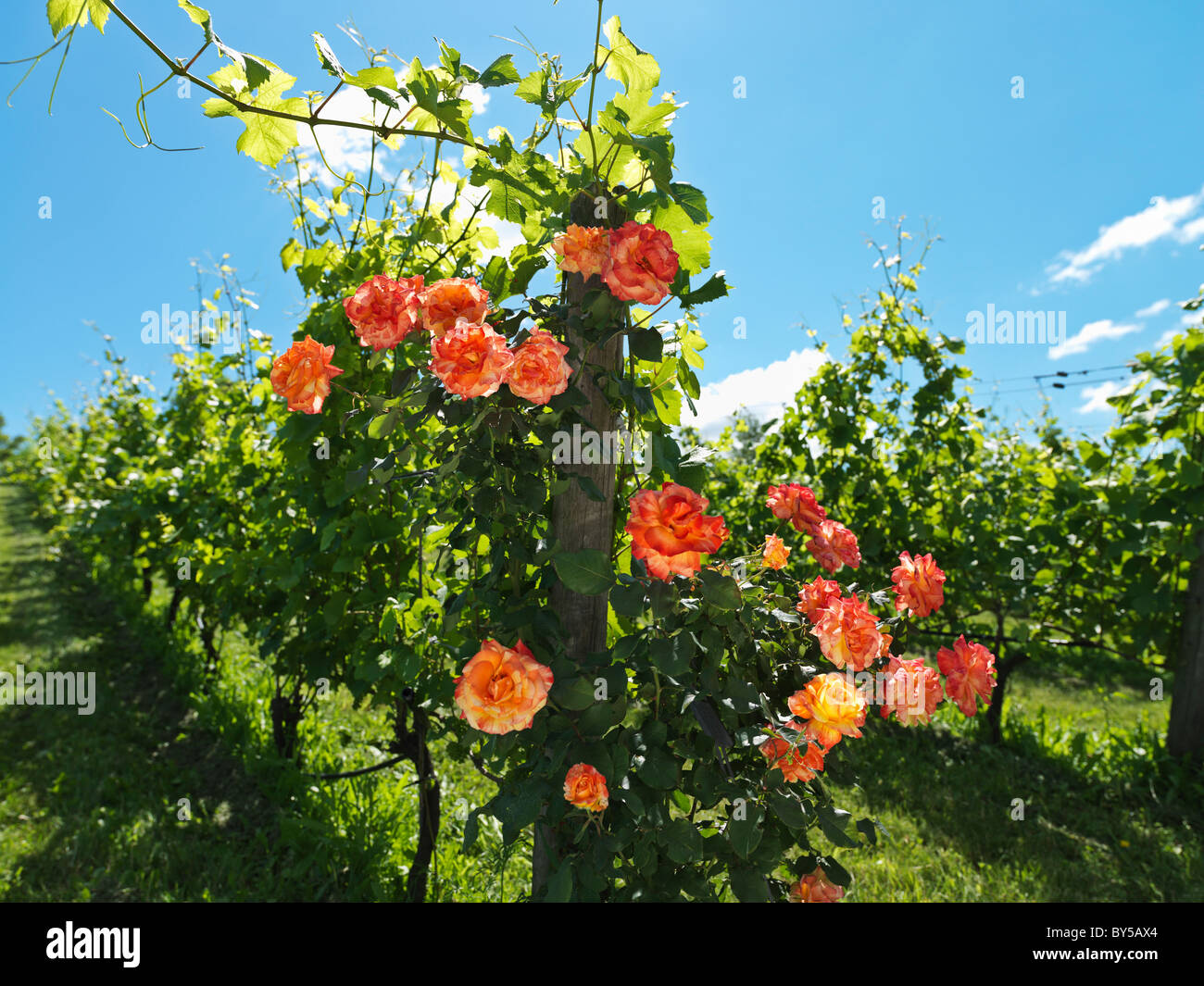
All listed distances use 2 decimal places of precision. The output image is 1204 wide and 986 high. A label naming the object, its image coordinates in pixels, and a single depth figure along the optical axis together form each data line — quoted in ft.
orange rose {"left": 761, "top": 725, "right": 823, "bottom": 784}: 4.09
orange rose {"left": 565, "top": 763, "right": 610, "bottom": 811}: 3.69
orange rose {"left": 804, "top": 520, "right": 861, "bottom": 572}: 5.44
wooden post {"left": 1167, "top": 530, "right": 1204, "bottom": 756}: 13.17
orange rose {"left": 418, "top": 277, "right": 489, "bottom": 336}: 4.07
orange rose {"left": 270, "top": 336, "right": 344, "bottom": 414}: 4.37
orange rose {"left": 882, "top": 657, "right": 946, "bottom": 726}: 4.69
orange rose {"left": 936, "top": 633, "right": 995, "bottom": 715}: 5.12
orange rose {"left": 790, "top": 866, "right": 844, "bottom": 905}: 4.51
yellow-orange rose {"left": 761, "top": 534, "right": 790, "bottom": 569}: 4.77
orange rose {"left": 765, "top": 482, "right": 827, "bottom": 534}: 5.57
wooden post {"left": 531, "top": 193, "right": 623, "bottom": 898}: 4.58
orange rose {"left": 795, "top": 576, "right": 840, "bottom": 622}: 4.62
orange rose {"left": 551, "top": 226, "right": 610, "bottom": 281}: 4.15
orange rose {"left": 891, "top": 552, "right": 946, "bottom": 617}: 5.28
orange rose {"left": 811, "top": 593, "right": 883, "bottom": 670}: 4.27
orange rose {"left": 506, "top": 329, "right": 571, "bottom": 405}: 3.81
